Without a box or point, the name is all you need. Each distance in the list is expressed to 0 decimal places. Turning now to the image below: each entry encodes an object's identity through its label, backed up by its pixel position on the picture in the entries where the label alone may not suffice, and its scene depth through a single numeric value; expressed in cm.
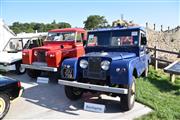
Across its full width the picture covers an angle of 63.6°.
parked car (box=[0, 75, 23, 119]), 329
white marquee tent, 1126
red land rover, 512
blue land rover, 333
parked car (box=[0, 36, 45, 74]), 607
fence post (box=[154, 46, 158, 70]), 659
